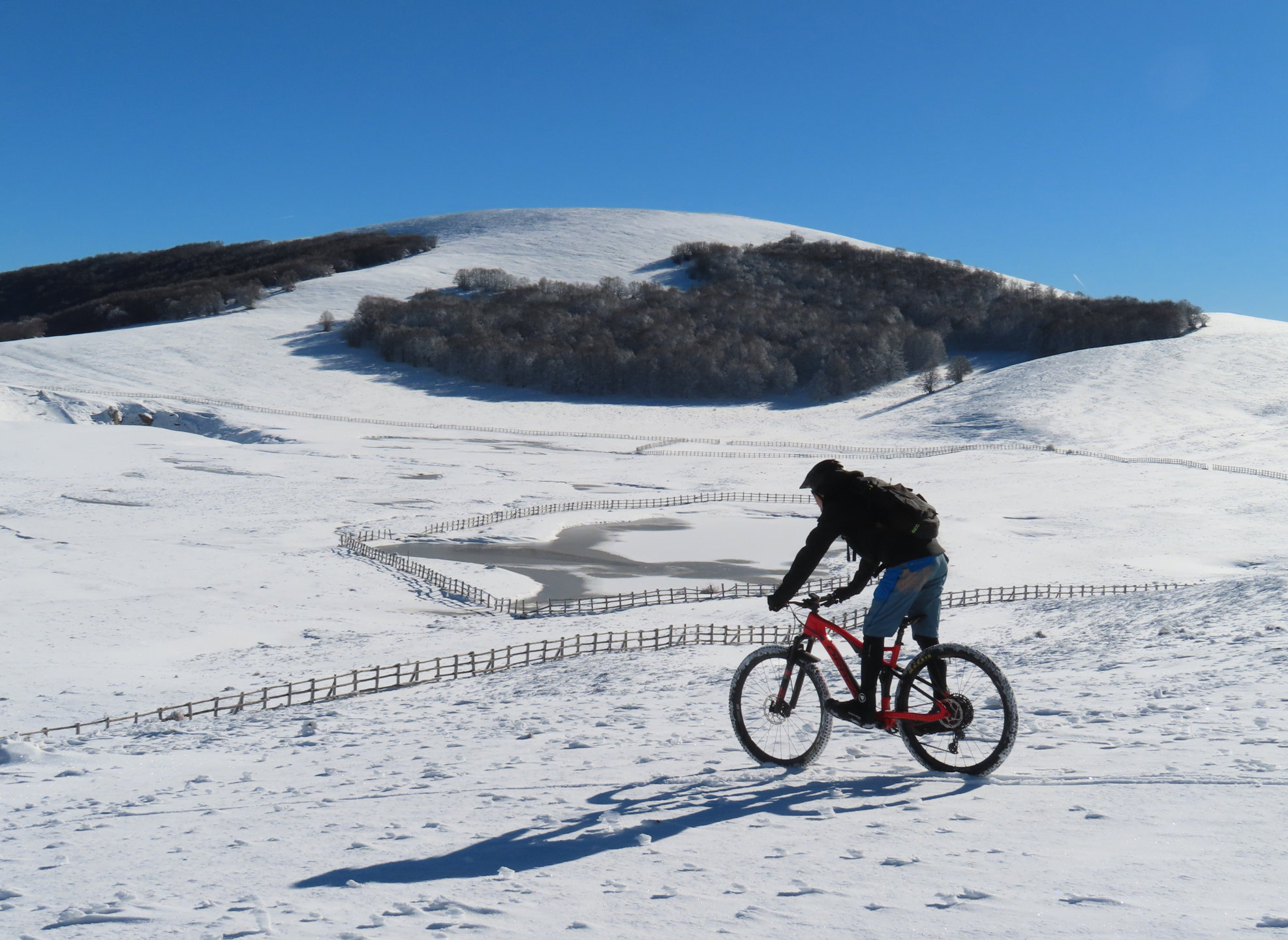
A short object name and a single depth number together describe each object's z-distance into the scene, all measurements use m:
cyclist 6.12
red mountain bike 6.38
